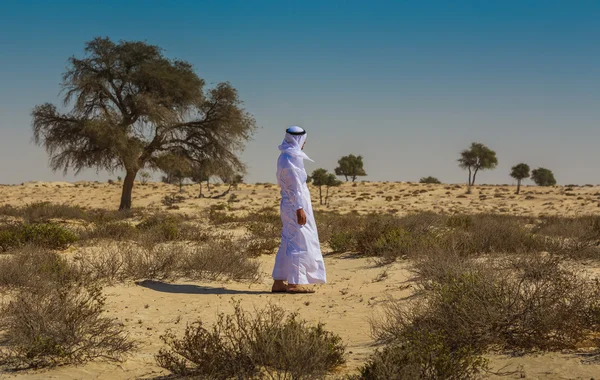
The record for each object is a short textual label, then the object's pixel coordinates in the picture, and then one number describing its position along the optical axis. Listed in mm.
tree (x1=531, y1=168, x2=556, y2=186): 65750
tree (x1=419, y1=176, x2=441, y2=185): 73750
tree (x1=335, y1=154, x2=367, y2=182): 68375
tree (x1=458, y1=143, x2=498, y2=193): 60469
